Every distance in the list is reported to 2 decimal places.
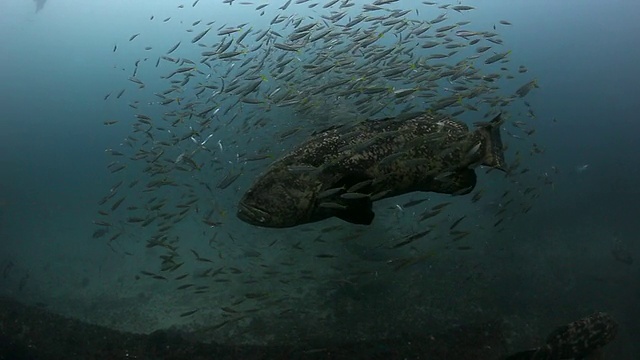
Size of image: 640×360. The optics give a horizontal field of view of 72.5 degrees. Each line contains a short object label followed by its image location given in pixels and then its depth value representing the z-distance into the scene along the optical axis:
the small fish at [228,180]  6.22
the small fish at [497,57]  7.59
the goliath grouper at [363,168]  4.05
